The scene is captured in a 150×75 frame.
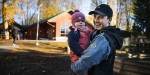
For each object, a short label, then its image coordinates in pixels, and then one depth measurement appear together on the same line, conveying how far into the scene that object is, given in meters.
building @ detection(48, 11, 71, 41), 25.82
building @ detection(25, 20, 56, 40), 26.59
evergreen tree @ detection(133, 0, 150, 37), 11.95
